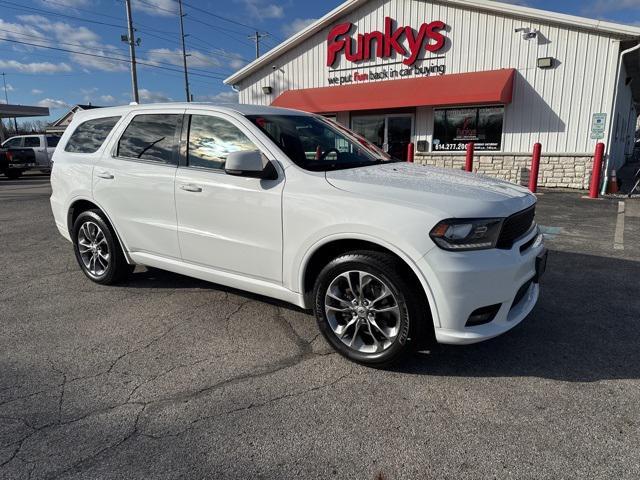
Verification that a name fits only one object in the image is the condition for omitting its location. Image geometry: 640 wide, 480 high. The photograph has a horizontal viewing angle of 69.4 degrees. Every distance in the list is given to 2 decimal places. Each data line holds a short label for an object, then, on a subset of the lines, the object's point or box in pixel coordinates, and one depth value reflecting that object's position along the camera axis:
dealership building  12.09
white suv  2.78
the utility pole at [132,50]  26.69
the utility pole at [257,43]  47.68
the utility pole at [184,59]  37.23
